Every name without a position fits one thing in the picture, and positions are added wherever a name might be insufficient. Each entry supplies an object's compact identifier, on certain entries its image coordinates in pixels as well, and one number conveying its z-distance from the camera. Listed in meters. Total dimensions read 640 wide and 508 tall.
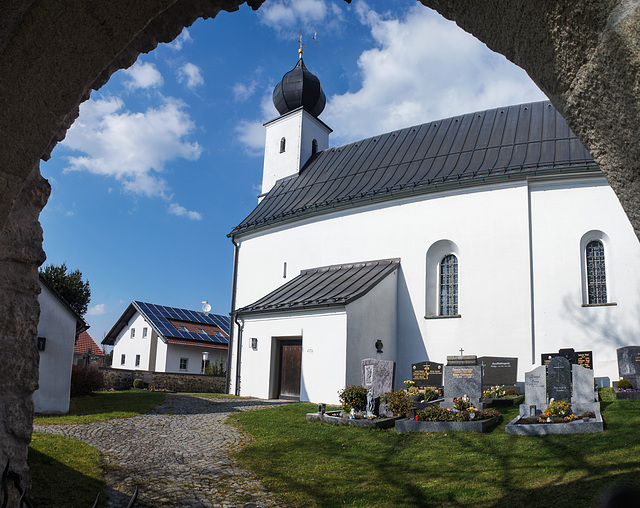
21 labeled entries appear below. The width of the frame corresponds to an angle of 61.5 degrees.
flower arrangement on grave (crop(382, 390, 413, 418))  11.67
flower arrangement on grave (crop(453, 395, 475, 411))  11.18
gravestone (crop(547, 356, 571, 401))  11.66
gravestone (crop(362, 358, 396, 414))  12.91
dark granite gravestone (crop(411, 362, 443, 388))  15.52
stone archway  1.62
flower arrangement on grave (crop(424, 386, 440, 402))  13.52
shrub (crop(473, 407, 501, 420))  10.55
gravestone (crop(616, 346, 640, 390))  13.27
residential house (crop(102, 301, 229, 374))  33.72
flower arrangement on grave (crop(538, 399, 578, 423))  9.77
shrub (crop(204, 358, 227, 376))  30.13
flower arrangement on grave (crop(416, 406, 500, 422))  10.44
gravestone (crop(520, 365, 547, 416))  11.34
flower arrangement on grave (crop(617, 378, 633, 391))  12.84
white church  16.97
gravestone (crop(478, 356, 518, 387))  16.27
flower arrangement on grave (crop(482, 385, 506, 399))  14.45
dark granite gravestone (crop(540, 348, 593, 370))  14.95
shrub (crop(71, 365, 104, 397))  17.19
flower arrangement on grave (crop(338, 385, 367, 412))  12.23
